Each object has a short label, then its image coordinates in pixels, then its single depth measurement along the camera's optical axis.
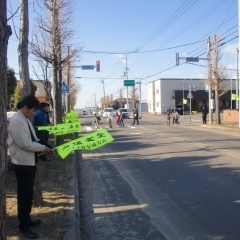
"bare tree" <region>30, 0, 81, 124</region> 14.80
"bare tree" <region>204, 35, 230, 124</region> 28.05
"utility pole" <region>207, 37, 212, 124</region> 28.16
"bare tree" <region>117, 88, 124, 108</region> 105.12
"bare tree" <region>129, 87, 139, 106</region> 83.44
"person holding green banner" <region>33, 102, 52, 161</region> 9.17
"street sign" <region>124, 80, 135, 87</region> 56.31
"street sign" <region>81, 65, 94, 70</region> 31.45
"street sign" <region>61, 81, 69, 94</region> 20.27
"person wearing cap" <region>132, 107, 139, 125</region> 32.22
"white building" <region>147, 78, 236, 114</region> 70.81
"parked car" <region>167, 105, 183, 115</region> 59.66
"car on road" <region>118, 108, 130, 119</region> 50.76
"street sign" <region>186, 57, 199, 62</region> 28.88
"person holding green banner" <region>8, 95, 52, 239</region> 4.30
